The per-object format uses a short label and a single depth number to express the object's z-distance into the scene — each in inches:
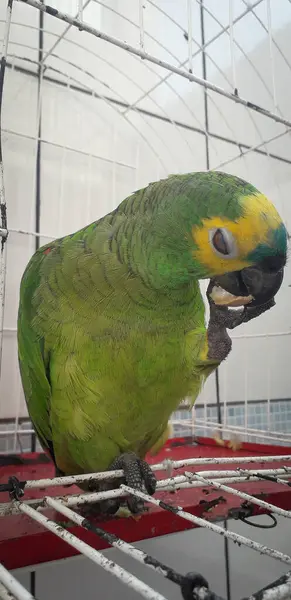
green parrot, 12.0
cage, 20.7
